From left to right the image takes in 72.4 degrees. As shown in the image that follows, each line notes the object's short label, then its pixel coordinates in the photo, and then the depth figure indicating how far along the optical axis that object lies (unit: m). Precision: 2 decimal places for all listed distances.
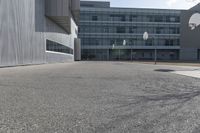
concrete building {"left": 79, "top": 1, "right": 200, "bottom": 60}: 50.27
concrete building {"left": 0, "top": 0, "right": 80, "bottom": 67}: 10.56
